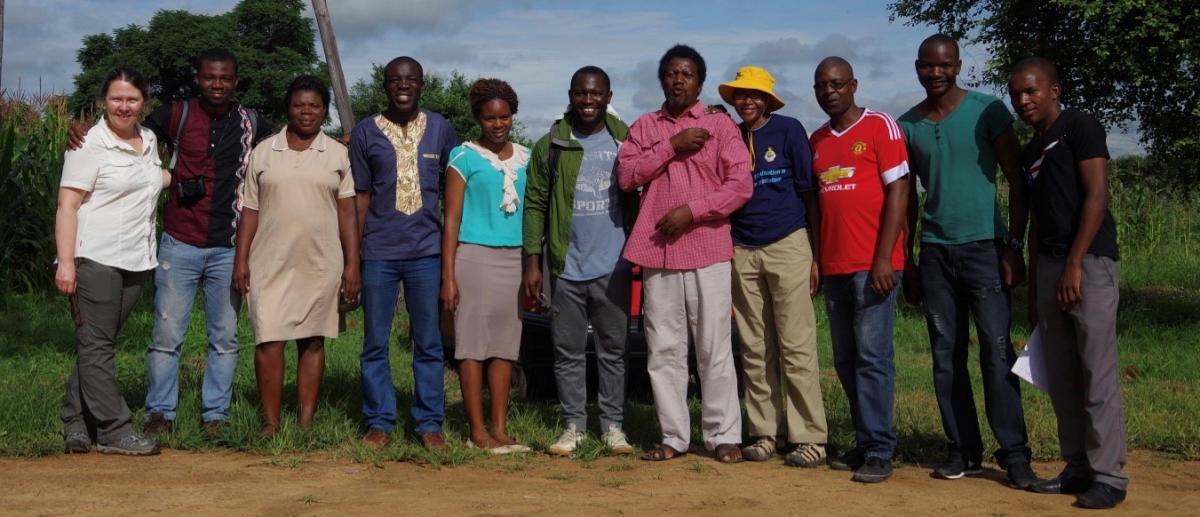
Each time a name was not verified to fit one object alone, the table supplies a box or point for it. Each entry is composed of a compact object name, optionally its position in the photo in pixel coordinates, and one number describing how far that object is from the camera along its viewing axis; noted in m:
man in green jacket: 5.75
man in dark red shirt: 5.90
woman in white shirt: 5.59
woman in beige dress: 5.79
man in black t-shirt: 4.83
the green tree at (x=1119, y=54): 9.77
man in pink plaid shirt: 5.56
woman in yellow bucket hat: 5.58
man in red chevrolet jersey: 5.27
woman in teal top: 5.82
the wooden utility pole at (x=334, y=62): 10.08
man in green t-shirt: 5.14
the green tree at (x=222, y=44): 42.56
